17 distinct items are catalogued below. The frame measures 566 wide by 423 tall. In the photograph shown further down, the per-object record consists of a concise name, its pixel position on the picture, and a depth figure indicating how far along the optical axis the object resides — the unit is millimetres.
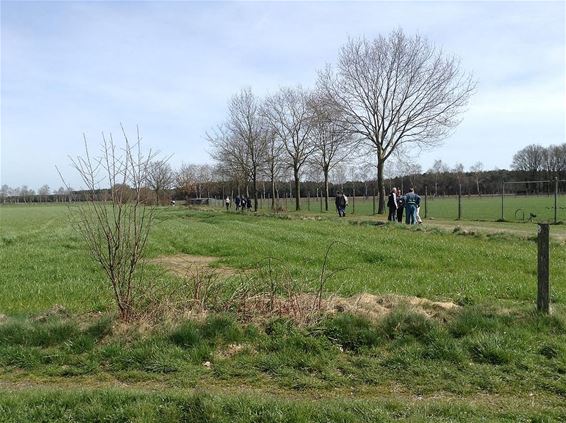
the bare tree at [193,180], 92938
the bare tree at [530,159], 95812
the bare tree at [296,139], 45875
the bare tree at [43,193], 136962
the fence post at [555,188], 21148
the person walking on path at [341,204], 32656
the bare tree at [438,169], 105594
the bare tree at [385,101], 33344
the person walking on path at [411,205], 23094
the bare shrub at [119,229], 5930
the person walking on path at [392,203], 25547
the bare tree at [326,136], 34656
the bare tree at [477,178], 77050
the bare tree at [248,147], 43375
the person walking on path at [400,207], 24902
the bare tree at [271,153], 44156
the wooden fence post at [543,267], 5645
